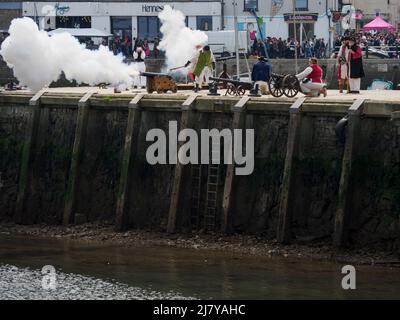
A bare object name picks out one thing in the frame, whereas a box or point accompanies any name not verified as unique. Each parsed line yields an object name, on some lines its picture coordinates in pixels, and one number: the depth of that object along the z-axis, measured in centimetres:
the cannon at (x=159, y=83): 4600
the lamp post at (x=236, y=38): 4959
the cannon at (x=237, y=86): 4456
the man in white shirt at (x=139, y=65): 5125
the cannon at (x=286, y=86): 4209
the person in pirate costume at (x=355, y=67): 4497
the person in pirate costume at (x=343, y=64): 4547
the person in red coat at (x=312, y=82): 4244
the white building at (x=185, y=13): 8319
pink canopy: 7975
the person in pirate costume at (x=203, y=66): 4784
